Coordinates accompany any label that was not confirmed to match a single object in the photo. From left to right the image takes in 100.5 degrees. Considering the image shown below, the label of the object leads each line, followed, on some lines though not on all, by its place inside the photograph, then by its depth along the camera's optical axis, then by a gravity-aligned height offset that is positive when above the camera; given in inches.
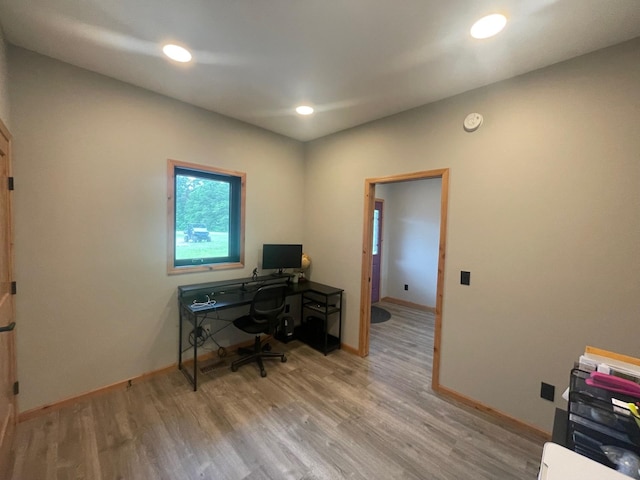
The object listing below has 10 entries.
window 112.0 +4.6
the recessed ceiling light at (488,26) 61.5 +50.5
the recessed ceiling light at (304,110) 110.1 +51.0
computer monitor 139.4 -14.1
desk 105.3 -30.4
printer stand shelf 134.2 -48.8
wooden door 65.2 -24.4
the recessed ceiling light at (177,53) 74.9 +50.5
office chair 108.5 -37.1
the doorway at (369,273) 104.0 -19.3
